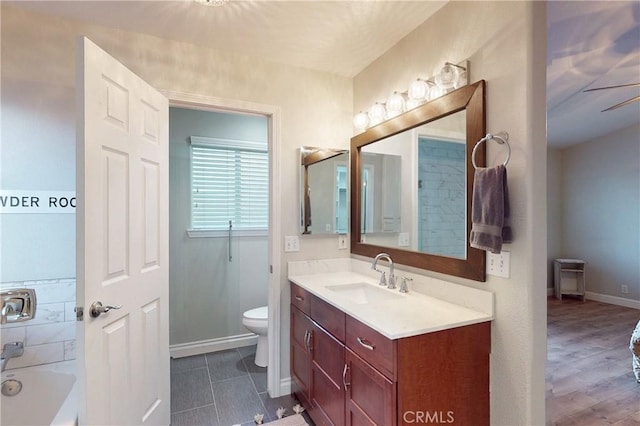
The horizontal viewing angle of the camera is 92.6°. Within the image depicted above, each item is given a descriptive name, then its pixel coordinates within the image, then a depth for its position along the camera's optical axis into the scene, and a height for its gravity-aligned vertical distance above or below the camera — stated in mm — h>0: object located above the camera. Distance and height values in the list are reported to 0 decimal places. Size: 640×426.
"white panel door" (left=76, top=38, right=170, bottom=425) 1313 -158
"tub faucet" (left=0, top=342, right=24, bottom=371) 1605 -744
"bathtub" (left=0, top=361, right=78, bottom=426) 1587 -974
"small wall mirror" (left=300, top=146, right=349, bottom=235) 2332 +160
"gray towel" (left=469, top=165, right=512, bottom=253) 1251 -3
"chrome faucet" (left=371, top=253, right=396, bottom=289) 1894 -413
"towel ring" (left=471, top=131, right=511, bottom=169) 1300 +307
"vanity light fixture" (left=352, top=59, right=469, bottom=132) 1532 +674
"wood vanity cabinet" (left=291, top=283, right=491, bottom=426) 1195 -710
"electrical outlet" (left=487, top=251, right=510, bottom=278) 1308 -235
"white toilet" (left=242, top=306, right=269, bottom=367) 2600 -996
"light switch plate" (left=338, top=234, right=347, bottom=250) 2467 -249
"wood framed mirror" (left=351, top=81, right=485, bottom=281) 1503 +163
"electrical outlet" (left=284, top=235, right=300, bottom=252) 2277 -241
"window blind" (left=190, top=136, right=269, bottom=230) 2996 +279
